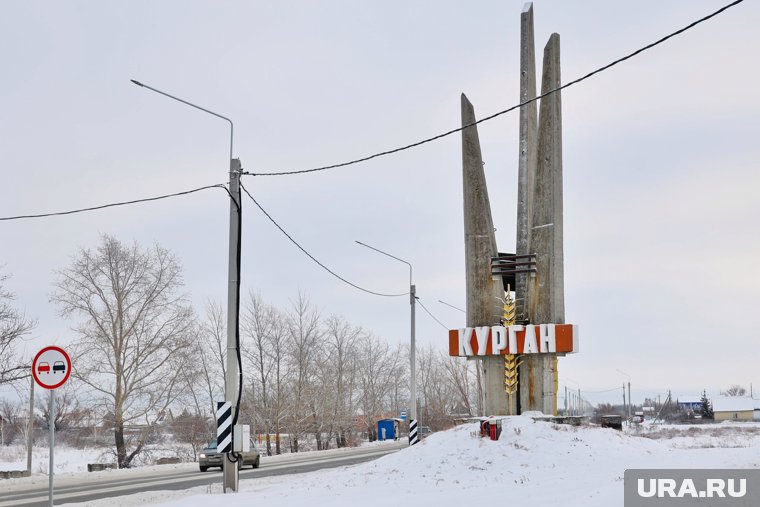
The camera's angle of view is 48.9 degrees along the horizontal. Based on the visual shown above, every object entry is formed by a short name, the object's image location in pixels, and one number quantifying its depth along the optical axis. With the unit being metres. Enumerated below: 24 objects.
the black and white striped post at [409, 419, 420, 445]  31.76
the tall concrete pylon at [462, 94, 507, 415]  25.55
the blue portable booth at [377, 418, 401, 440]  64.56
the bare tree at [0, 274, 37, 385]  34.09
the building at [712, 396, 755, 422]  138.18
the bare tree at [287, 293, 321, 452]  59.88
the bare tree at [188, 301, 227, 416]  59.72
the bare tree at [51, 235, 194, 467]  43.03
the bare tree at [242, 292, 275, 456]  60.44
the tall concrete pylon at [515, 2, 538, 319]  26.47
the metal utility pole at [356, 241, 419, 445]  31.97
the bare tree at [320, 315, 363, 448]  63.99
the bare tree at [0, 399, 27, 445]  88.75
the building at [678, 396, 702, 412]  167.09
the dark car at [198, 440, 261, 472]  31.00
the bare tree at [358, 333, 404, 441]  78.81
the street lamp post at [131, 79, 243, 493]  17.69
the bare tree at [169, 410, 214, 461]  52.62
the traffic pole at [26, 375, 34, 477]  36.57
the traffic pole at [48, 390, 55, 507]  11.54
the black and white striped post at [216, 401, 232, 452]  17.31
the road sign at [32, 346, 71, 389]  12.70
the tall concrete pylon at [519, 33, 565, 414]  25.08
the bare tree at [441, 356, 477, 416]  86.06
